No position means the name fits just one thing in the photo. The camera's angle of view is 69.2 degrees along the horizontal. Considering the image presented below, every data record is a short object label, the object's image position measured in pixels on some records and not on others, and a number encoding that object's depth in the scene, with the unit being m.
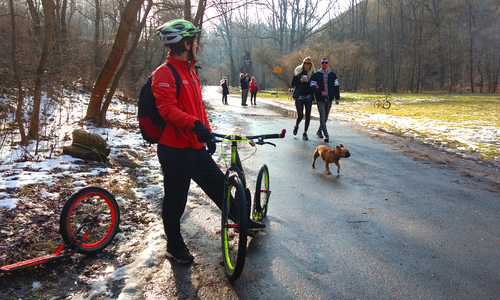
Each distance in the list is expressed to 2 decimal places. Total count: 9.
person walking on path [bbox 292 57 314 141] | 10.30
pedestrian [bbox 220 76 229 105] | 27.30
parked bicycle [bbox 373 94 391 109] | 24.22
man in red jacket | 3.05
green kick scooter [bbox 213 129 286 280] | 2.97
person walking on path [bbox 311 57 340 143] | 10.05
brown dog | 6.86
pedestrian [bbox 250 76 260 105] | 27.81
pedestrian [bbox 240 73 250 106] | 25.73
